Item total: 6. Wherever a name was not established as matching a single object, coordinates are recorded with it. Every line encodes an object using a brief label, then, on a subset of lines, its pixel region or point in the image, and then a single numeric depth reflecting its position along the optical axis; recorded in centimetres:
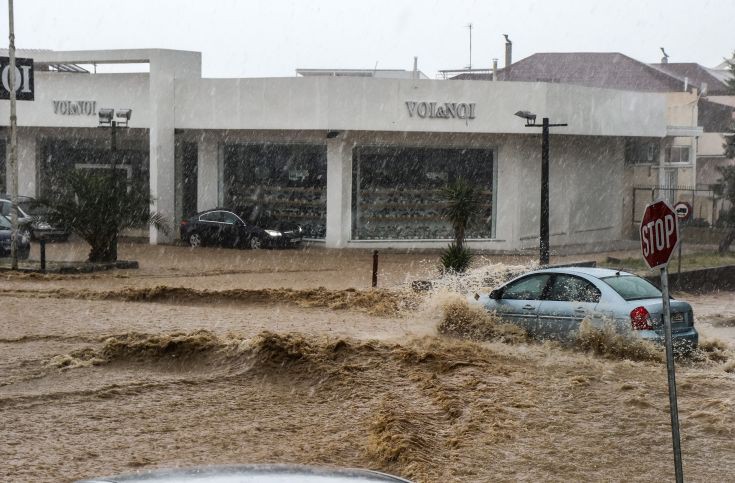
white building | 3181
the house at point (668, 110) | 4128
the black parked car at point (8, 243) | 2761
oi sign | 2534
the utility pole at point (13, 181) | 2483
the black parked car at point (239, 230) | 3244
